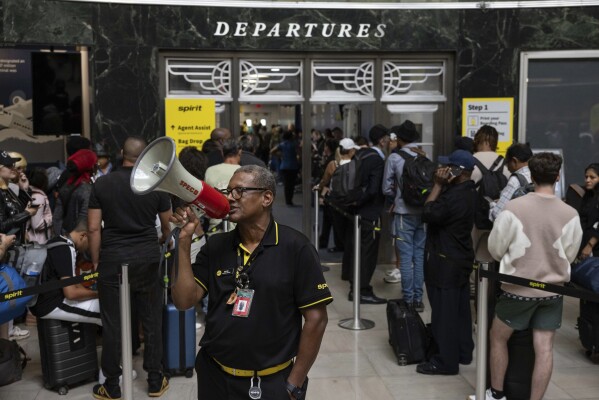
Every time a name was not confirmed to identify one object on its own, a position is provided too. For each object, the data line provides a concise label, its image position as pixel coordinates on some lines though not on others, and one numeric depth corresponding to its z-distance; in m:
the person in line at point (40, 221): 7.20
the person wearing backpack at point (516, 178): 6.63
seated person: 5.44
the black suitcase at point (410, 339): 6.27
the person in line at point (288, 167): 10.38
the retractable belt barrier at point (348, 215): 7.47
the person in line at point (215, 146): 7.86
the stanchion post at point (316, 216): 10.13
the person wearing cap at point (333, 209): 9.12
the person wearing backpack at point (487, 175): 7.35
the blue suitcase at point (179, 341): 5.86
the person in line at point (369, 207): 8.09
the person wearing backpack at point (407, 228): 7.77
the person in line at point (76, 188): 6.80
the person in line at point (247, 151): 7.40
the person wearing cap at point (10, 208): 5.81
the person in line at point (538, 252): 4.76
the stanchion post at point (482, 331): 4.94
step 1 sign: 10.09
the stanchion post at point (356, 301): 7.19
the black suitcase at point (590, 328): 6.40
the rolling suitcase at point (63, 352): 5.64
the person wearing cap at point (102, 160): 7.86
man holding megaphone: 3.29
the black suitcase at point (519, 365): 5.12
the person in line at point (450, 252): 5.79
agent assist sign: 9.59
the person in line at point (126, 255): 5.43
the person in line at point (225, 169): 6.91
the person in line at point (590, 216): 6.82
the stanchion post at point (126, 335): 4.80
